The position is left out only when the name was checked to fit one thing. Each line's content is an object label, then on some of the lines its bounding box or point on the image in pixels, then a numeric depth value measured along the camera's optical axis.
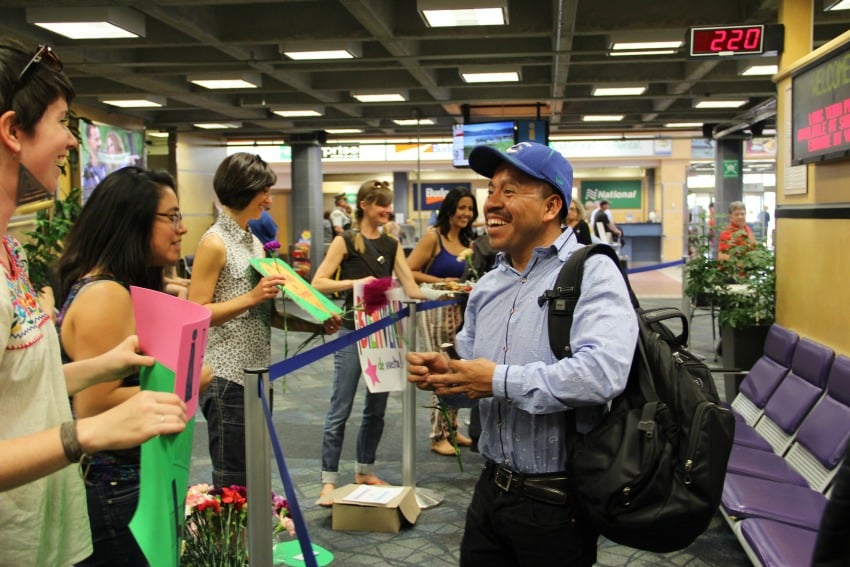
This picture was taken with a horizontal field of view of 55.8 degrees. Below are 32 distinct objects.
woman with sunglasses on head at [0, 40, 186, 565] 1.10
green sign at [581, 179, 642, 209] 28.92
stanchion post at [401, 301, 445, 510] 4.28
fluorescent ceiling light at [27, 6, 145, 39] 7.08
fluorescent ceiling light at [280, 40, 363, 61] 8.52
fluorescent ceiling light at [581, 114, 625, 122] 15.32
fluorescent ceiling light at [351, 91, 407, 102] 12.33
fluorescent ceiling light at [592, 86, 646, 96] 12.07
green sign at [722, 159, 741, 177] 17.23
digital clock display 6.04
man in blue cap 1.83
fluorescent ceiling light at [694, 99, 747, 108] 13.64
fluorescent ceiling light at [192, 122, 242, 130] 16.02
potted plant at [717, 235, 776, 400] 5.71
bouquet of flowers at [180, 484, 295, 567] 2.35
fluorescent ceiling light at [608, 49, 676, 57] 8.84
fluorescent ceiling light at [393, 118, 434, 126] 16.05
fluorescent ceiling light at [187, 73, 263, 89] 10.50
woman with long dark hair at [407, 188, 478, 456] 5.41
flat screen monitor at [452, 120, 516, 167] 12.93
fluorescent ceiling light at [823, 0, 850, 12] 6.68
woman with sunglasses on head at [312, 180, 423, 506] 4.34
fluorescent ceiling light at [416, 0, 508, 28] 7.03
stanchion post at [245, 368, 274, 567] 1.80
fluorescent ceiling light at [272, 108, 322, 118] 14.13
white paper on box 4.11
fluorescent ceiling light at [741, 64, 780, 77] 10.48
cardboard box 4.05
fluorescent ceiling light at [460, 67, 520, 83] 10.38
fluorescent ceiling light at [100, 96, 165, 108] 12.54
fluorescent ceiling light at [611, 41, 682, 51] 8.56
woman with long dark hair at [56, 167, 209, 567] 1.76
